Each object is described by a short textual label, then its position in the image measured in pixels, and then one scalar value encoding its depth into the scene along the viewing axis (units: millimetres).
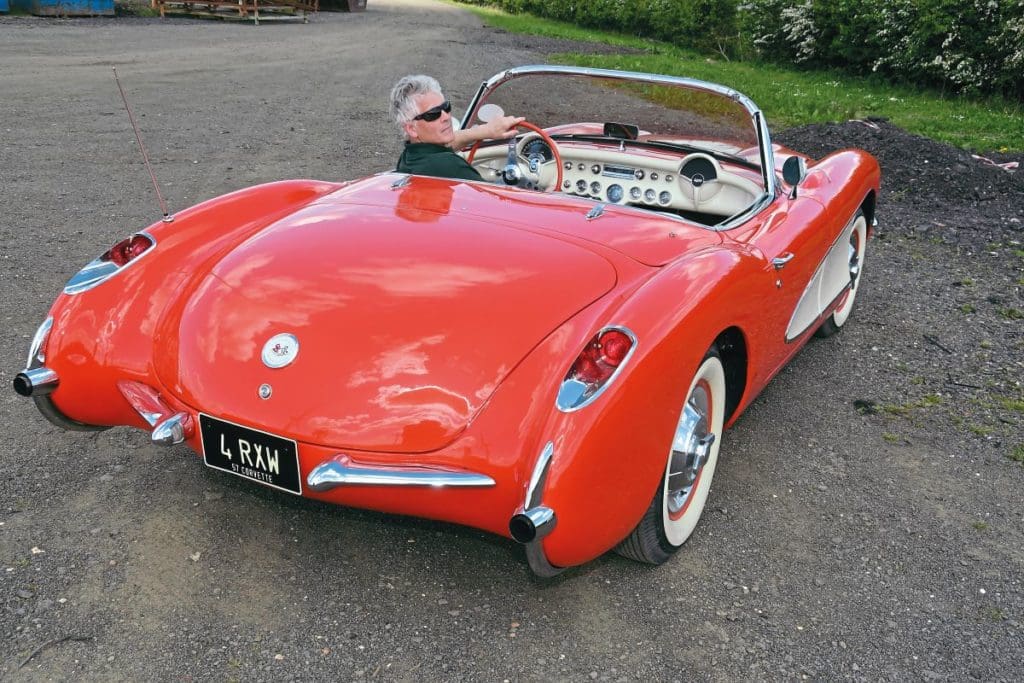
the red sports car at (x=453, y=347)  2492
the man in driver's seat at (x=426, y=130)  3871
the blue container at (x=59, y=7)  18875
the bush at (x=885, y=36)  11742
